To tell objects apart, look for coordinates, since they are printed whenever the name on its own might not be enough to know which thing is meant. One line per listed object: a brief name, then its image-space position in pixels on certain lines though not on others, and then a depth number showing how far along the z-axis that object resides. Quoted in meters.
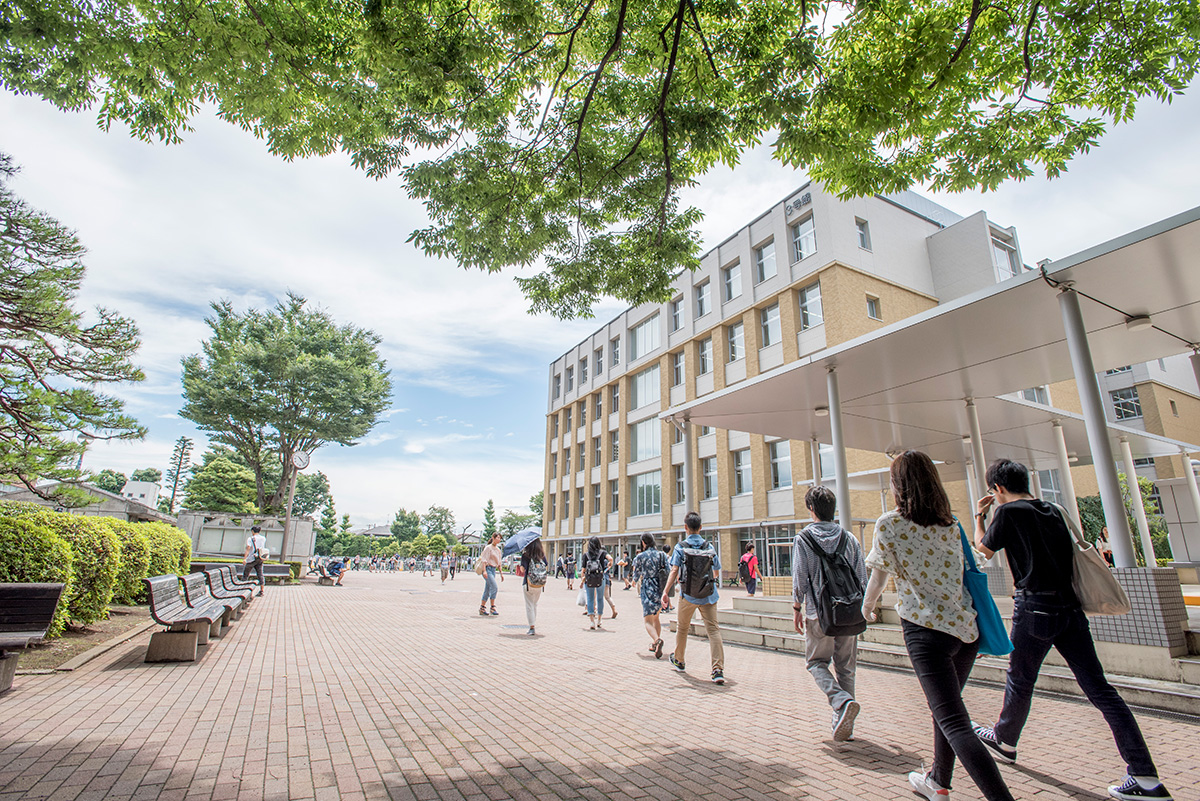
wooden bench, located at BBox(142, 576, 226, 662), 6.19
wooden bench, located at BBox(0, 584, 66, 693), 4.98
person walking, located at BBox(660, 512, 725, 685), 6.46
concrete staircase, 4.79
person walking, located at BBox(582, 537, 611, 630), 11.45
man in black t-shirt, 3.10
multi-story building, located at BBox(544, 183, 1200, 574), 26.39
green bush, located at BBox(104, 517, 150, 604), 9.58
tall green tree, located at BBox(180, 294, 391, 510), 25.86
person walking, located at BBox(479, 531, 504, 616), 12.82
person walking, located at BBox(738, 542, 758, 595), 17.25
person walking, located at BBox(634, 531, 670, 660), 8.15
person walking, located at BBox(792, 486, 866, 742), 4.21
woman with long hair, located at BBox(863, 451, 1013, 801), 2.78
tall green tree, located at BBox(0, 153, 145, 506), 9.12
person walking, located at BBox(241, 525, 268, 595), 16.23
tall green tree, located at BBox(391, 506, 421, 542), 111.31
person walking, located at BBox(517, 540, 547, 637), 10.12
